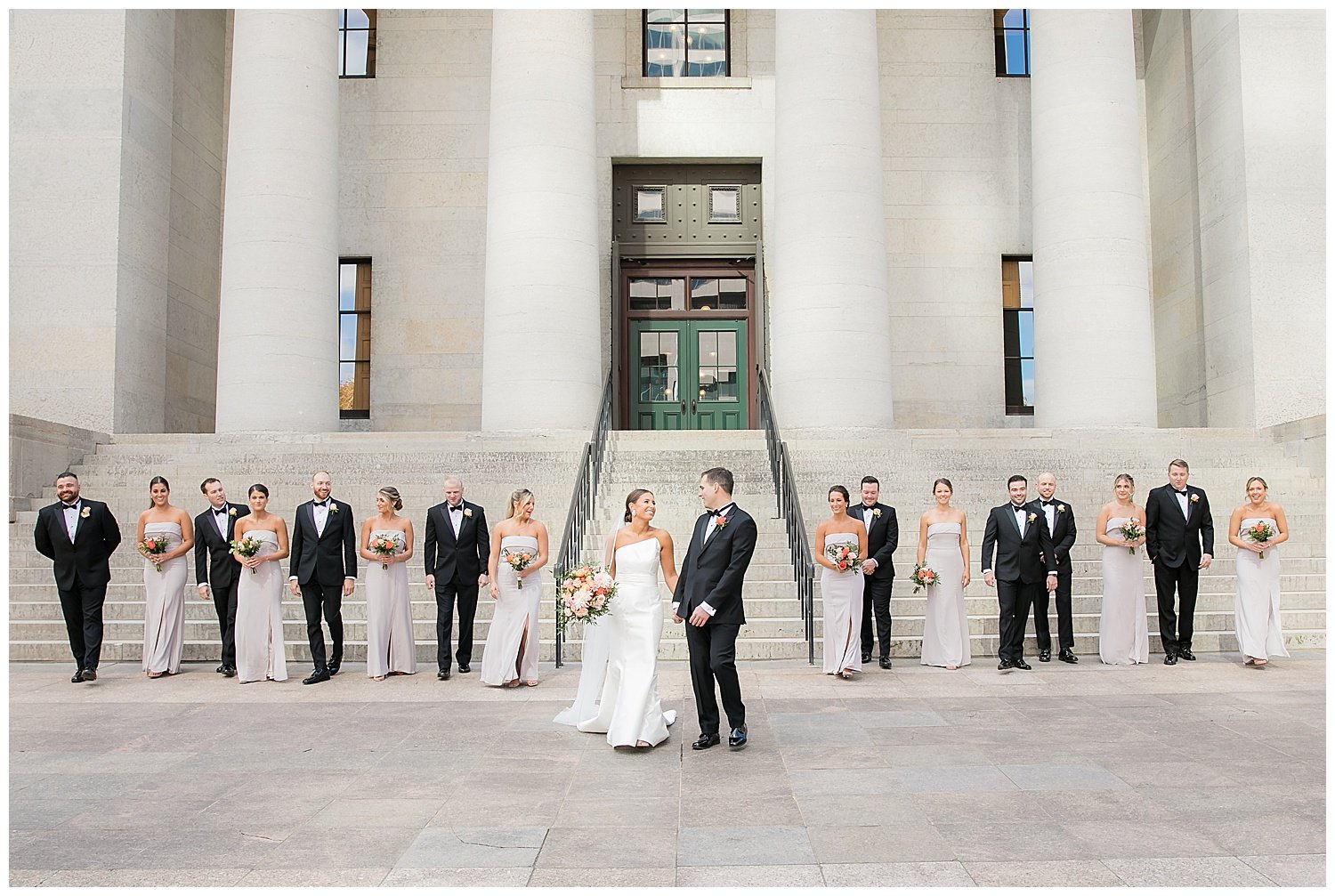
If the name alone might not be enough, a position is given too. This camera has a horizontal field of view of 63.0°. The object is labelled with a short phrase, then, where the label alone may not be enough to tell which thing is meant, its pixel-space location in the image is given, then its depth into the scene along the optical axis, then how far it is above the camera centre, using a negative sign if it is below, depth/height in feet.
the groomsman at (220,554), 36.77 -1.31
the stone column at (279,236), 62.44 +16.42
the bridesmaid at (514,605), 33.99 -2.80
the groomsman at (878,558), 37.32 -1.41
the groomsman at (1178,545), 37.50 -0.96
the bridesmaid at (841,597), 34.73 -2.58
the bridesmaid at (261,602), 35.09 -2.80
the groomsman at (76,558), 35.27 -1.36
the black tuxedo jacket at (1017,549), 36.96 -1.07
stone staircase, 40.37 +1.61
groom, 25.02 -1.93
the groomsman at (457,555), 36.27 -1.29
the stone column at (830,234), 62.13 +16.34
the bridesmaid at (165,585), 35.88 -2.28
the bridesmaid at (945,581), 36.99 -2.17
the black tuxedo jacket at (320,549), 35.70 -1.07
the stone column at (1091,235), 62.75 +16.67
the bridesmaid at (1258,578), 36.11 -2.04
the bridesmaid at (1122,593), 37.32 -2.59
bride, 25.38 -2.68
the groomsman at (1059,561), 37.40 -1.49
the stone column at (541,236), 62.18 +16.29
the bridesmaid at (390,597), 35.86 -2.67
